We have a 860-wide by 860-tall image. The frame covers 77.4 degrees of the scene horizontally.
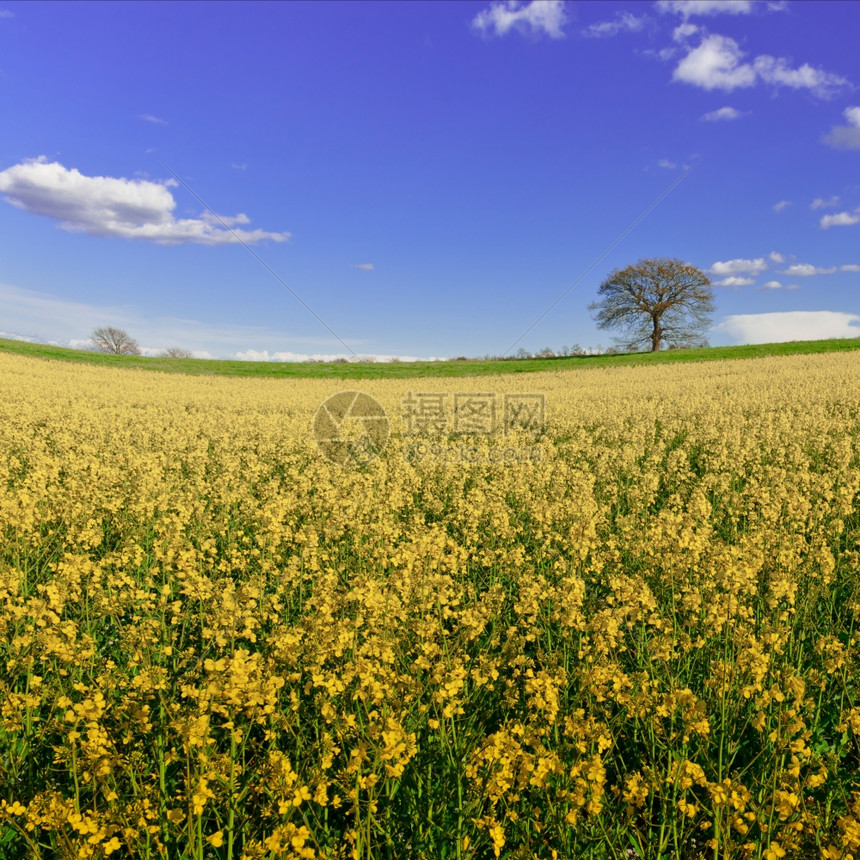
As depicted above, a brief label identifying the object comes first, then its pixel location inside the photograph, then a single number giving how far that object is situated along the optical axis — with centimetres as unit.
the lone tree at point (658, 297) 6325
